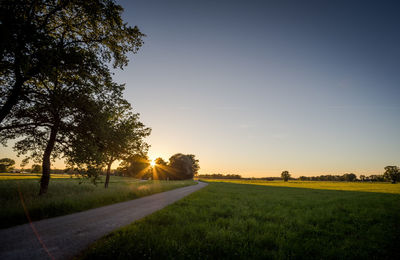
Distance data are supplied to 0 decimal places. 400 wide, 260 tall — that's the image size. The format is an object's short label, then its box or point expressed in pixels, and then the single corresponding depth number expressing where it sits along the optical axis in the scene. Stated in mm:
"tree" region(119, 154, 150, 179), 62906
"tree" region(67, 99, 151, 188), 10930
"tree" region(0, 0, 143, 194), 8698
